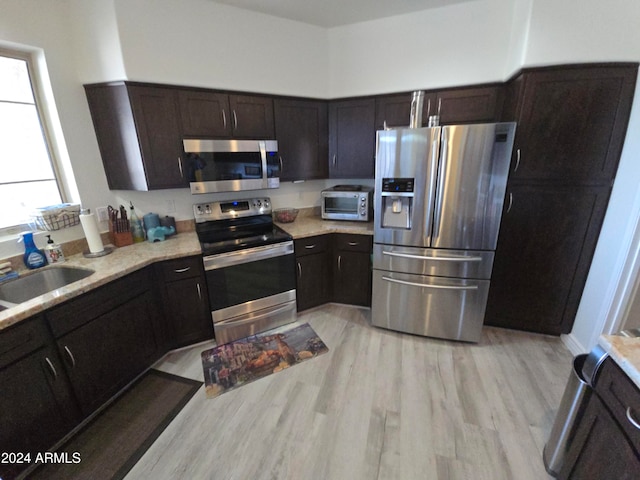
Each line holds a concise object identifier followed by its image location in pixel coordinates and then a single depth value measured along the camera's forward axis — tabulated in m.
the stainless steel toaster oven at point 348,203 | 2.71
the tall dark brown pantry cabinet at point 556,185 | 1.86
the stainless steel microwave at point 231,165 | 2.23
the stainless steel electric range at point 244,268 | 2.24
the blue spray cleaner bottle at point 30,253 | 1.80
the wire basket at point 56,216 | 1.87
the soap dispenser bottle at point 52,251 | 1.88
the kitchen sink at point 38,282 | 1.68
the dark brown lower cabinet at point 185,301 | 2.09
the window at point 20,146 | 1.82
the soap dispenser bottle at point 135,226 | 2.29
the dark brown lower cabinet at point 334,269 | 2.61
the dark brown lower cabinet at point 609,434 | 0.87
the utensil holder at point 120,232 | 2.18
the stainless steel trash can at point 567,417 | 1.17
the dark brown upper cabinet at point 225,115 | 2.17
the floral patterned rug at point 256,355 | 2.02
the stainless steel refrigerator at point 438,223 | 1.93
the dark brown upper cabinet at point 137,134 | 2.00
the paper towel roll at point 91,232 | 1.92
